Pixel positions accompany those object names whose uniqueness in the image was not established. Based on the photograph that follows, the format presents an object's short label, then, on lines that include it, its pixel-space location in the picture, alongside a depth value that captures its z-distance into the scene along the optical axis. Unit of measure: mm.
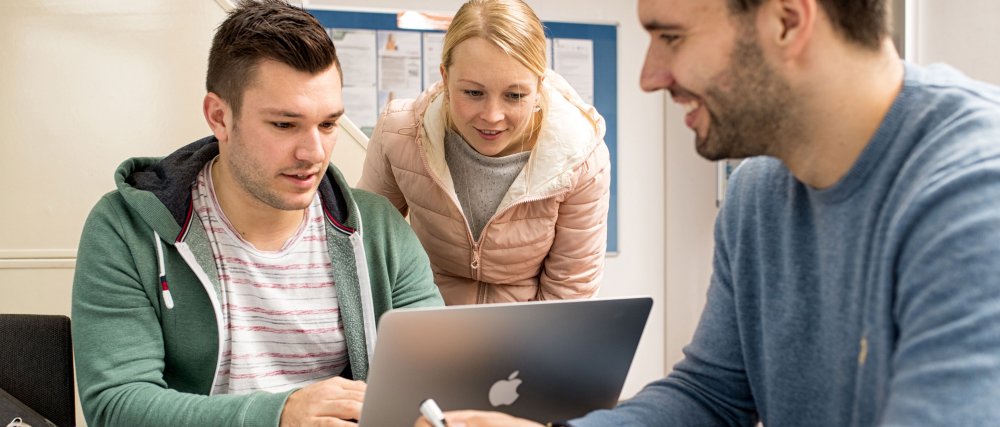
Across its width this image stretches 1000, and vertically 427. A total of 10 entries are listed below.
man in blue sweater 697
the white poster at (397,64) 3406
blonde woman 1680
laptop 999
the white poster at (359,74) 3367
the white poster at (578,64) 3586
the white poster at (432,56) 3441
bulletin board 3367
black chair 1424
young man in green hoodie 1310
